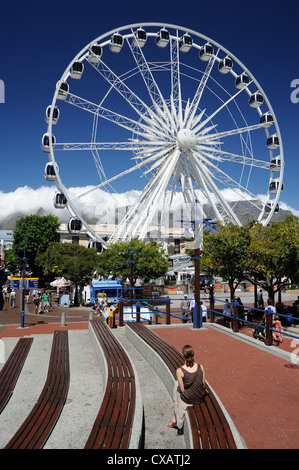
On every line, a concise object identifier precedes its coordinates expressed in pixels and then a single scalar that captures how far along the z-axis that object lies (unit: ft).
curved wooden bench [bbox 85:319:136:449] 14.24
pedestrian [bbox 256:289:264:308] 76.31
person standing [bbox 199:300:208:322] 46.04
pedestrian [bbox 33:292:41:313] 85.87
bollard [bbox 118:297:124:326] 44.28
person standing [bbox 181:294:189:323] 66.33
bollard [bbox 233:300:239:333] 35.99
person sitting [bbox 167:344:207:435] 16.57
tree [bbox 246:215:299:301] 56.95
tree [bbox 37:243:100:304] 99.96
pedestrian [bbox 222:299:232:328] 51.62
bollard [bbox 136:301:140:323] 45.43
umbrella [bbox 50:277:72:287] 106.20
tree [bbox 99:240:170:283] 101.71
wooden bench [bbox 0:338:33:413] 21.84
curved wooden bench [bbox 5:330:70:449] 15.24
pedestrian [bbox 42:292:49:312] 89.30
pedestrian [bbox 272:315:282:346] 35.79
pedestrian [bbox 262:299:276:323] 36.34
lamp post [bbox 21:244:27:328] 56.85
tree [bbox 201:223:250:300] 63.67
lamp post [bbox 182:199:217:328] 39.22
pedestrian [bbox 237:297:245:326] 55.20
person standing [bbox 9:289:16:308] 96.63
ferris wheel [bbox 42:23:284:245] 95.25
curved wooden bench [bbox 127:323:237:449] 14.01
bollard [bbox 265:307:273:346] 29.89
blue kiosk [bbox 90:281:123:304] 93.45
